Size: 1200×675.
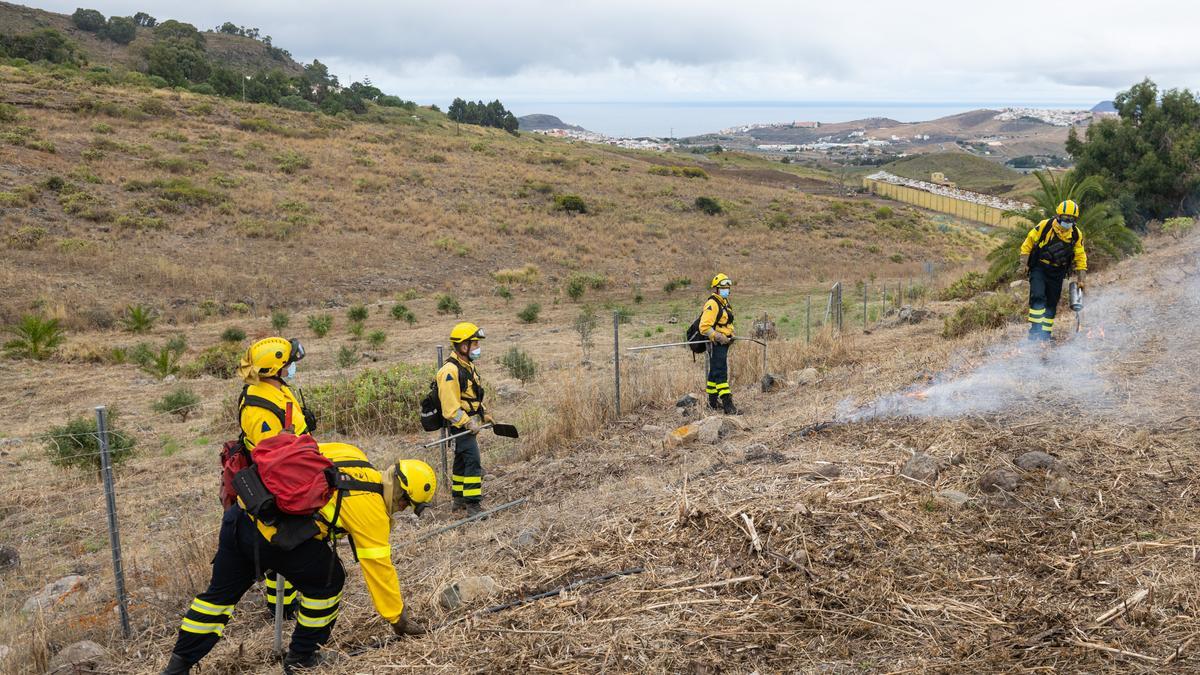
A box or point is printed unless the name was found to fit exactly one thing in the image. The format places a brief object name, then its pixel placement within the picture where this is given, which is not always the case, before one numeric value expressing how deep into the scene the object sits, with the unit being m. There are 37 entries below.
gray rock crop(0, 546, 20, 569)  6.40
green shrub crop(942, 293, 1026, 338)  11.62
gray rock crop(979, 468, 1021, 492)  5.23
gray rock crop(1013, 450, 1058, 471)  5.48
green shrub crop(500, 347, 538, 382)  12.82
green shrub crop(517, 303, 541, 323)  19.78
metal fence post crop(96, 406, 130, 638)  4.93
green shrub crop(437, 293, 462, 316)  21.03
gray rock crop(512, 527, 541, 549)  5.48
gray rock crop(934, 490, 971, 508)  5.13
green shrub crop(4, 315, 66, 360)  14.66
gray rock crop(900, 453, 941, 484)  5.47
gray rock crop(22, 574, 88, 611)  5.49
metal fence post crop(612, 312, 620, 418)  9.58
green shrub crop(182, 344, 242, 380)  14.02
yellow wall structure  55.84
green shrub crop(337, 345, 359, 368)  14.05
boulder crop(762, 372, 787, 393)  10.46
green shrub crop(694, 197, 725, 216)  41.34
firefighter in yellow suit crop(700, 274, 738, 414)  9.38
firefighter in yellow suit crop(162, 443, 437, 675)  3.97
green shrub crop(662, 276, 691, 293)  25.58
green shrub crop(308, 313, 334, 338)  17.88
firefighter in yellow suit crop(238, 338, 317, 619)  4.63
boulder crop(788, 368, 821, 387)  10.33
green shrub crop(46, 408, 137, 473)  8.64
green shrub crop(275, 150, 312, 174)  36.25
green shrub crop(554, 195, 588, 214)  37.69
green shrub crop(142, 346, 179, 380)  13.67
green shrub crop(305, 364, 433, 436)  10.19
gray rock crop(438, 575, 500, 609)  4.68
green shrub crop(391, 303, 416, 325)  19.59
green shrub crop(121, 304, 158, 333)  17.73
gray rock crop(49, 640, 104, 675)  4.58
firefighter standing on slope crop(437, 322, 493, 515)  6.92
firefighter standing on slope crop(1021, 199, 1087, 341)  9.03
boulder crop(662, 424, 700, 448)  7.89
